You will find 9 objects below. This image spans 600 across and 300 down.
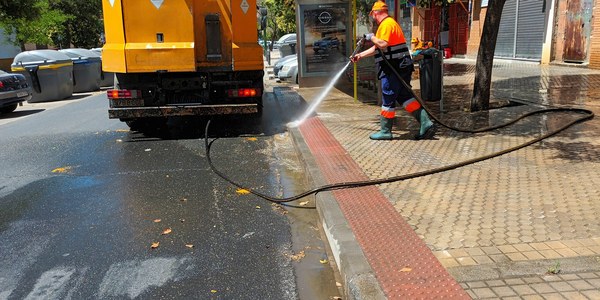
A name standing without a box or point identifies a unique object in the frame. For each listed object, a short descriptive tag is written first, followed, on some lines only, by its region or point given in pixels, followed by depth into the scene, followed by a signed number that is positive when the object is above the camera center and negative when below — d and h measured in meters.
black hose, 5.18 -1.29
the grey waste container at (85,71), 19.69 -0.54
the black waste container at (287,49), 23.25 +0.26
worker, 6.99 -0.23
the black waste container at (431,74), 8.51 -0.36
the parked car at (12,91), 13.92 -0.93
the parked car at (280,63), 18.51 -0.32
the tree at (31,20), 23.53 +1.98
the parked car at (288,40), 24.11 +0.75
